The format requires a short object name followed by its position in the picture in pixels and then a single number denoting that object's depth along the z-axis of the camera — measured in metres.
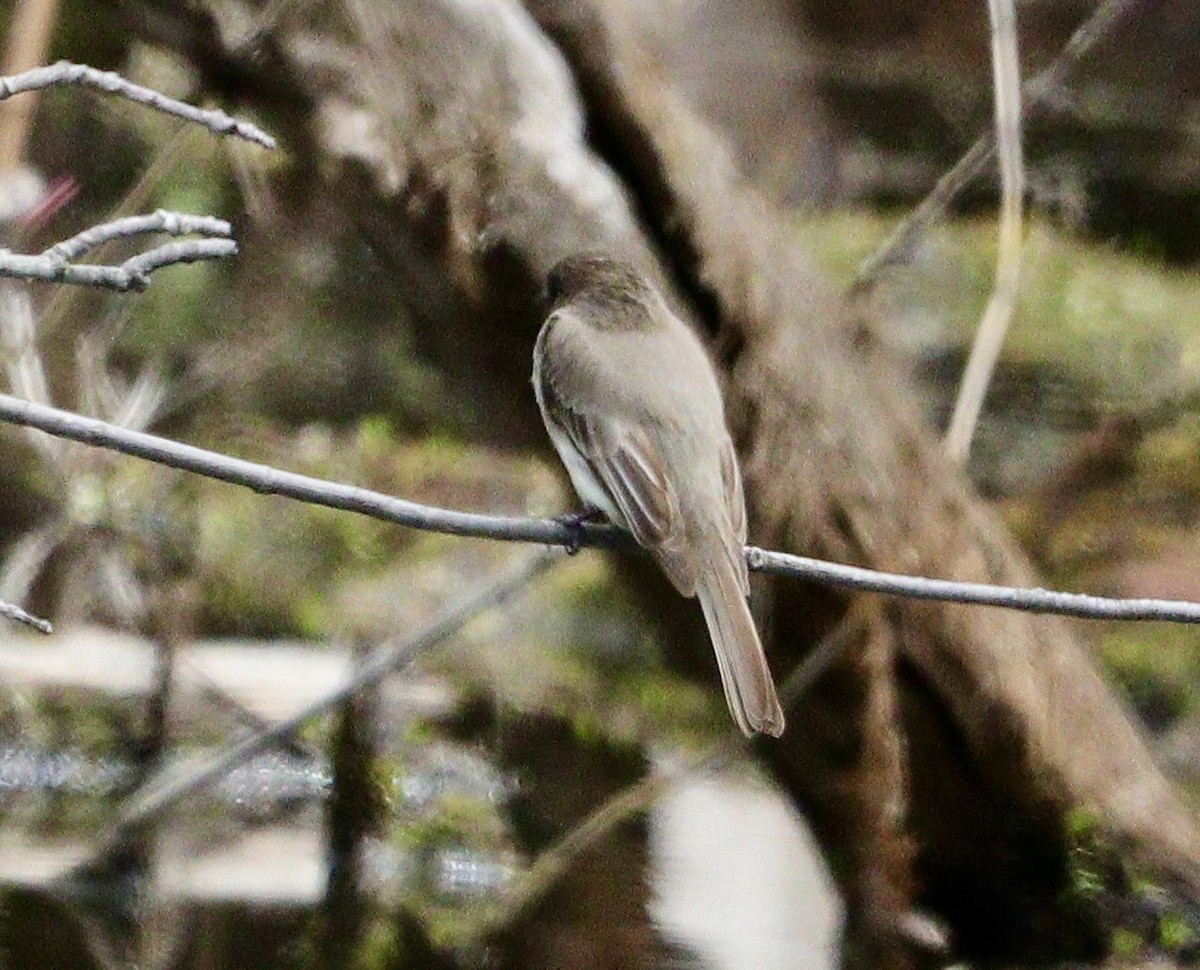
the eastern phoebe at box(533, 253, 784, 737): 4.06
